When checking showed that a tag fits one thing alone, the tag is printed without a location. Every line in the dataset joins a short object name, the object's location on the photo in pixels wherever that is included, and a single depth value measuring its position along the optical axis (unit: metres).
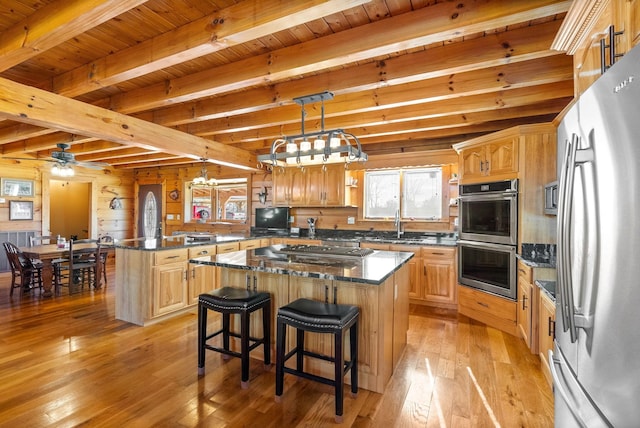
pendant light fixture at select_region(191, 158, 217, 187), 4.81
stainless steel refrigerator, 0.85
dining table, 4.39
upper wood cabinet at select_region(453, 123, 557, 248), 3.19
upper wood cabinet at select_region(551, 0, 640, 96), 1.17
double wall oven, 3.37
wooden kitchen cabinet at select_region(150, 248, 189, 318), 3.58
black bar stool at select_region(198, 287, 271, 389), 2.31
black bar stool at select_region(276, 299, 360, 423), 1.96
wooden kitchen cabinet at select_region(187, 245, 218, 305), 4.02
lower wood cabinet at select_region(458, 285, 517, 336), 3.36
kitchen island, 2.28
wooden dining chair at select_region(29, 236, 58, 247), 6.43
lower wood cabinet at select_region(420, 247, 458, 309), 4.26
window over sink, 5.05
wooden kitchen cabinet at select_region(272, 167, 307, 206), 5.70
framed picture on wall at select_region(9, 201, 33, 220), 6.18
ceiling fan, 4.14
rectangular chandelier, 2.37
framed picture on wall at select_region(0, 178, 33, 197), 6.09
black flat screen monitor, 6.05
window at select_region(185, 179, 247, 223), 7.03
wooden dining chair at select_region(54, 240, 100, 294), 4.71
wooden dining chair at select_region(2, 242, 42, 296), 4.50
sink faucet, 5.10
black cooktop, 2.92
